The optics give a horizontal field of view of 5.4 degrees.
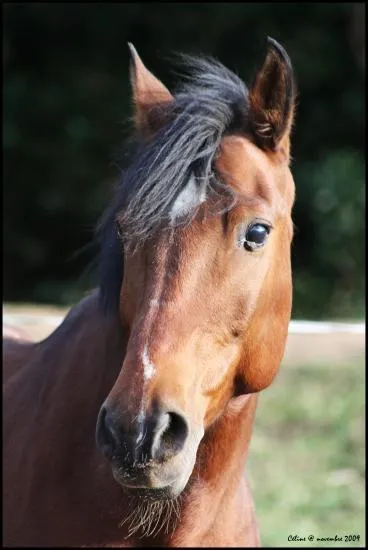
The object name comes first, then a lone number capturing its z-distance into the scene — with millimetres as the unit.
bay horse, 5393
